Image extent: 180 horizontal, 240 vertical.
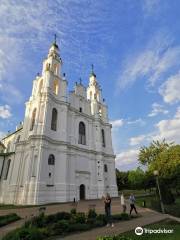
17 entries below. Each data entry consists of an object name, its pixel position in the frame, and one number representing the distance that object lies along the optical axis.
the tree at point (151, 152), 40.19
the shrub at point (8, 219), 13.70
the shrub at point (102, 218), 12.33
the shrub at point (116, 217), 13.87
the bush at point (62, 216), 13.00
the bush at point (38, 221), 11.47
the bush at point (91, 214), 13.24
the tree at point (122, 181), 64.59
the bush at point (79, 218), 11.97
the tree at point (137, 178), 47.69
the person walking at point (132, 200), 16.59
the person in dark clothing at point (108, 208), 11.87
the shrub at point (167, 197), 24.13
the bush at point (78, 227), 10.58
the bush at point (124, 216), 14.05
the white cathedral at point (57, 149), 29.41
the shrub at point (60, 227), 10.15
